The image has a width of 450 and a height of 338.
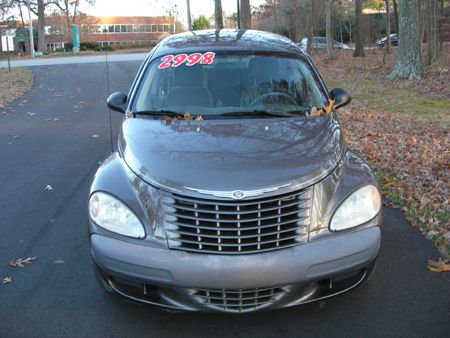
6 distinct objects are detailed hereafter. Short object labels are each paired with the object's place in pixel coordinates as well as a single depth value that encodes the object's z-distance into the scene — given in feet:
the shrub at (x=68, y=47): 189.37
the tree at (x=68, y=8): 187.20
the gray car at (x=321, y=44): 142.26
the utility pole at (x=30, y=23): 155.99
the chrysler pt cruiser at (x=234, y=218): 10.01
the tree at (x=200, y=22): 212.39
